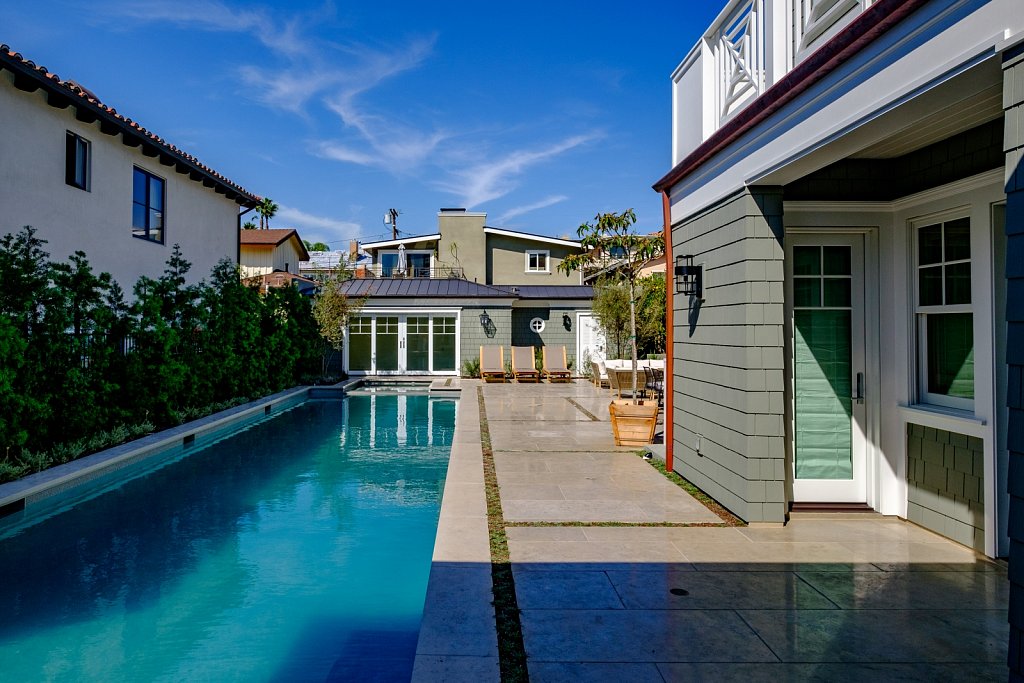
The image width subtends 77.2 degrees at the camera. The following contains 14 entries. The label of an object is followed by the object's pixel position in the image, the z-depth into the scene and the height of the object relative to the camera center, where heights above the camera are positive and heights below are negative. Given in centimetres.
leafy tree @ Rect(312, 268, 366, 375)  1723 +105
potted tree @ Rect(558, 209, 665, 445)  823 +140
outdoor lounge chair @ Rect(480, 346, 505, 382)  1827 -41
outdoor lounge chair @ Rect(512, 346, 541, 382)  1823 -46
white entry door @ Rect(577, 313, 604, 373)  2020 +32
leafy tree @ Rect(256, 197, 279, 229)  4281 +914
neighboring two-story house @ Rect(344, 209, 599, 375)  1947 +83
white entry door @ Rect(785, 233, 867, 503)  521 -22
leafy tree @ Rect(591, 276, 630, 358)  1669 +105
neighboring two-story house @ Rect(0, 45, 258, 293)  863 +277
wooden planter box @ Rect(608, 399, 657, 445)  820 -95
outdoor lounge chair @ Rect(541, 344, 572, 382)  1842 -55
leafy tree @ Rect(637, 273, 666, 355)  1700 +100
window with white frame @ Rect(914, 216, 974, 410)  438 +26
